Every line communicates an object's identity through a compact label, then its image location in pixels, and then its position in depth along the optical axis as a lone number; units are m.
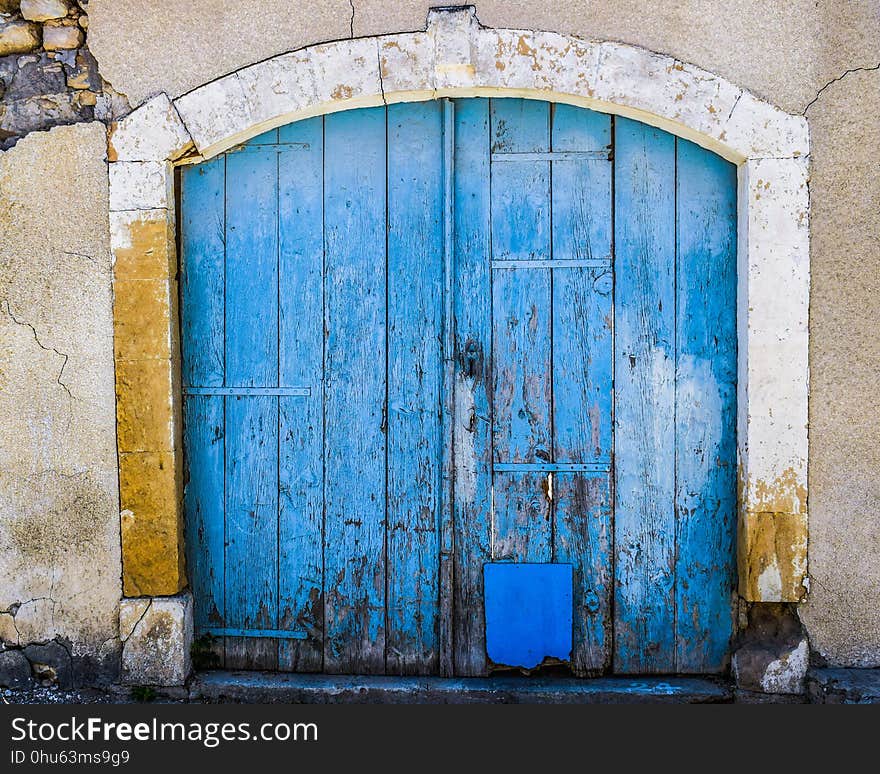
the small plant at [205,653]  2.75
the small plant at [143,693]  2.60
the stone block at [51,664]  2.64
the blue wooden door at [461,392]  2.64
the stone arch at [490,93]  2.47
